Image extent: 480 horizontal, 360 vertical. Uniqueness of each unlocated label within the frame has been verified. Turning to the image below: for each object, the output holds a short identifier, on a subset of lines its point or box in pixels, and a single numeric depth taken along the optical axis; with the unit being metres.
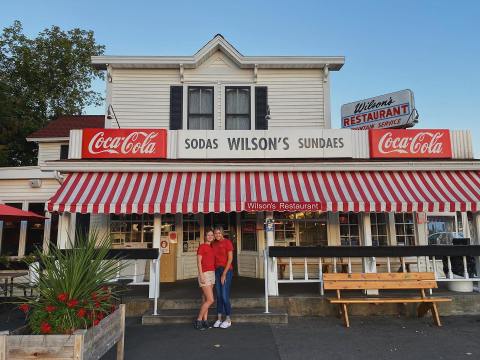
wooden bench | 7.61
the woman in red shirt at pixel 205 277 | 6.85
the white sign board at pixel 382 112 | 14.82
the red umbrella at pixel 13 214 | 9.45
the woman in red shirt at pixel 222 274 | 7.06
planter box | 3.79
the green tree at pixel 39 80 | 23.58
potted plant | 3.81
